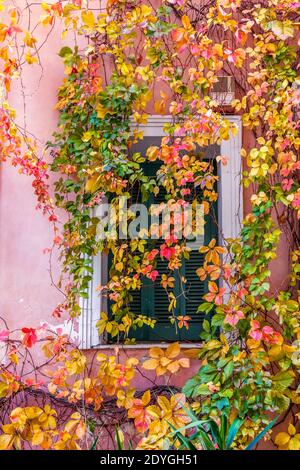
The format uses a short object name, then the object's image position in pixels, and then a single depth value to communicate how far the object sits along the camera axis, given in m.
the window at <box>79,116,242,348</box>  5.00
